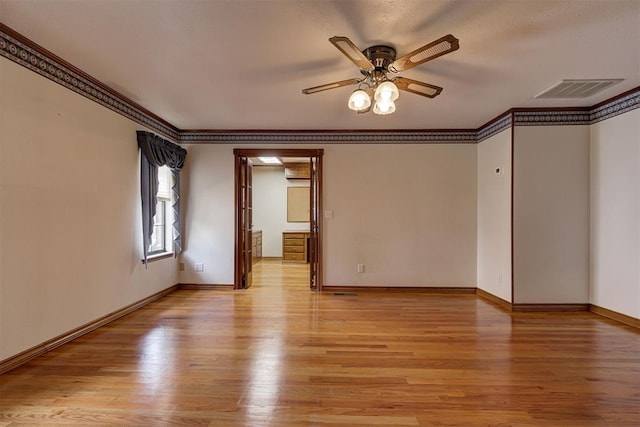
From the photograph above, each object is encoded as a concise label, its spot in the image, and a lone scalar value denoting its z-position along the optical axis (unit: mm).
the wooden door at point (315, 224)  5020
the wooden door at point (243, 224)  5070
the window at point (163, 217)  4672
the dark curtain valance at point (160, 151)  3990
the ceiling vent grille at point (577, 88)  3164
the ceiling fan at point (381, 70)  2098
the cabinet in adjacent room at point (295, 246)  7840
